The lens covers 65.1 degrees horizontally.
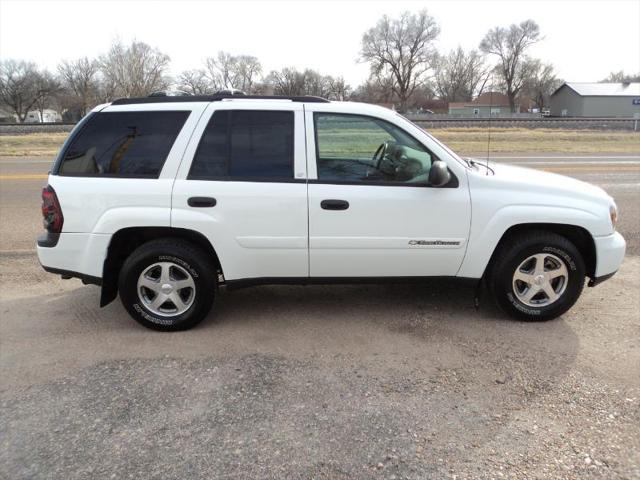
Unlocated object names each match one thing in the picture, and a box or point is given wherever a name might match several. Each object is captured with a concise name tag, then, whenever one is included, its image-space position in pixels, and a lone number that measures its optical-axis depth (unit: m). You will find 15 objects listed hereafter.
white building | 93.36
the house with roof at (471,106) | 78.40
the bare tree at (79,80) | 64.08
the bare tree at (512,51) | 94.19
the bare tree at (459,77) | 101.88
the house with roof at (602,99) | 73.88
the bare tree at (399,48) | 91.44
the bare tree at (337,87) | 80.82
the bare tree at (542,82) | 97.56
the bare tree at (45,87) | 86.75
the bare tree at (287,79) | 83.00
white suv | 3.86
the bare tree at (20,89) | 85.24
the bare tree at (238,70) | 95.62
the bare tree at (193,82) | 80.46
